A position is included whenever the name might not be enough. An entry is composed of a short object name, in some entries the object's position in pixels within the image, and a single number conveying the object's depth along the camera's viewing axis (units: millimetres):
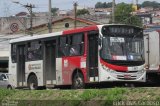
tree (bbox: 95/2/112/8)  168662
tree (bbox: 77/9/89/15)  116744
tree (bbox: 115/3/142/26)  79125
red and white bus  22078
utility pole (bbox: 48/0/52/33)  47362
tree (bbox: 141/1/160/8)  156850
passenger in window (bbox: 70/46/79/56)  23453
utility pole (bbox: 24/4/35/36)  54650
